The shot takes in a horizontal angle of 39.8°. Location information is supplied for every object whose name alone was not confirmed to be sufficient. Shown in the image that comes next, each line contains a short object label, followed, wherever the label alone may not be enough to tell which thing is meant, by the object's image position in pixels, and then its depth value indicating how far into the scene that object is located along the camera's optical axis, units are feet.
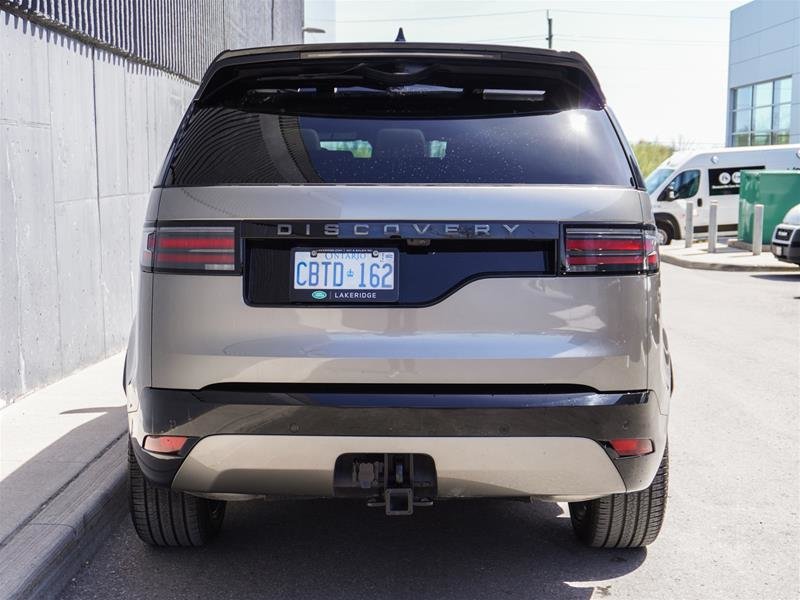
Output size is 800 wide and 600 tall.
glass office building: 144.36
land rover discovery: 11.07
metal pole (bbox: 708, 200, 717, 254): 74.02
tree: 158.34
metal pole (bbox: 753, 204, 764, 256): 68.08
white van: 88.48
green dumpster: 71.61
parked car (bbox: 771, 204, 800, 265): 57.00
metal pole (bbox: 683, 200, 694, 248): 80.07
